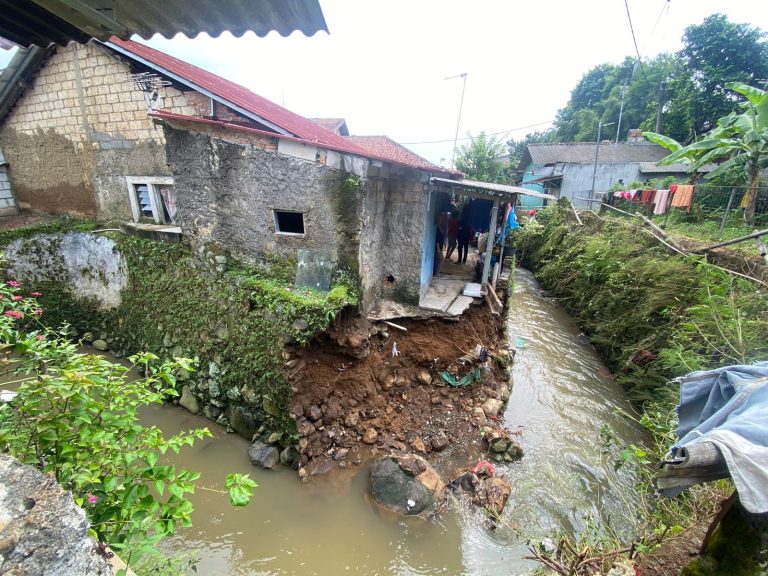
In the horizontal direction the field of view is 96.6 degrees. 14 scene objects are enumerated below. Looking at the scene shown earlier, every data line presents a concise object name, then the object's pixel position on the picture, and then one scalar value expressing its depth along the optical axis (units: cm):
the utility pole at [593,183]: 2022
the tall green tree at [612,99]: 2678
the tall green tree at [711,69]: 1900
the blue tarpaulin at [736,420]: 217
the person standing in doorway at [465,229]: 997
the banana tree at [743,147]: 939
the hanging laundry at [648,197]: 1415
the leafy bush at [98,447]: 174
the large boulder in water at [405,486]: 509
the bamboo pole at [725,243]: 587
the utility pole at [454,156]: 2443
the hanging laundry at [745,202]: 1033
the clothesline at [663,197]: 1206
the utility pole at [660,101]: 2046
